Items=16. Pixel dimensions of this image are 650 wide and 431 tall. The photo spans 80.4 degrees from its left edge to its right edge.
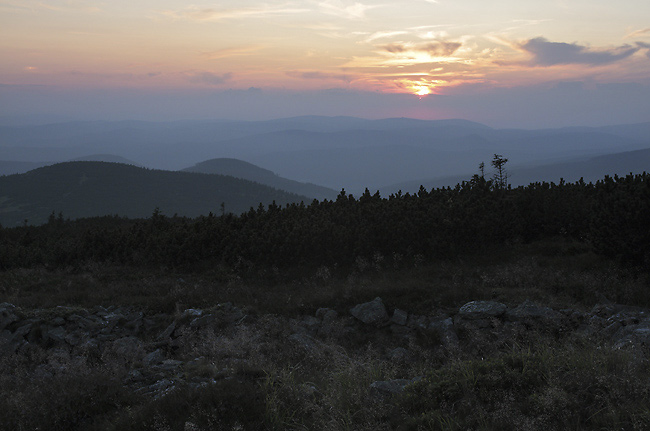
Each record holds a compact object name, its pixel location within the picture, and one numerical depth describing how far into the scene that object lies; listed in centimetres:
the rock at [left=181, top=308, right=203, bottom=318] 958
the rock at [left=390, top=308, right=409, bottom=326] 907
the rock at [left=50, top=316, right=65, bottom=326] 941
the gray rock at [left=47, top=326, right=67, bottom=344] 902
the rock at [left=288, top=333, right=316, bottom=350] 776
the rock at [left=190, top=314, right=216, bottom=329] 917
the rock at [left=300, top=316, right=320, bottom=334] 930
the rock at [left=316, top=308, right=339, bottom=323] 951
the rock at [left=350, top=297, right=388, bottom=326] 918
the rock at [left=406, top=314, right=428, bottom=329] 874
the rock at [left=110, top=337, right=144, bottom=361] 785
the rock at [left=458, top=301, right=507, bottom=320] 838
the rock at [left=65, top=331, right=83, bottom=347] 895
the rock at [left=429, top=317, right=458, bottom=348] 792
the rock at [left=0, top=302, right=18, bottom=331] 918
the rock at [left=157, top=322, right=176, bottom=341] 898
